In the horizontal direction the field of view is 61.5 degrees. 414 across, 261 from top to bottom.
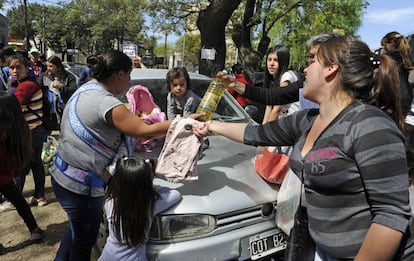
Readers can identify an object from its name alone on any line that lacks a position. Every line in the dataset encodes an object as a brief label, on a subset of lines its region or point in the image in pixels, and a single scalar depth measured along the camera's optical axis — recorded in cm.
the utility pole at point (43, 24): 4850
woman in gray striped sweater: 130
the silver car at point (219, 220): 219
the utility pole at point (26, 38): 3077
